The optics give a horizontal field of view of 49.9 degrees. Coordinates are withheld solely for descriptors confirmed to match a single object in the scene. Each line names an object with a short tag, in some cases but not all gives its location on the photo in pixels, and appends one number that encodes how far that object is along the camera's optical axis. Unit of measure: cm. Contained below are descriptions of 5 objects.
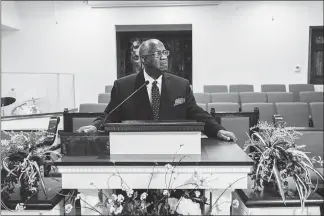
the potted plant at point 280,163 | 139
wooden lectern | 118
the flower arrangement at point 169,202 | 96
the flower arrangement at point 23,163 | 142
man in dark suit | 163
